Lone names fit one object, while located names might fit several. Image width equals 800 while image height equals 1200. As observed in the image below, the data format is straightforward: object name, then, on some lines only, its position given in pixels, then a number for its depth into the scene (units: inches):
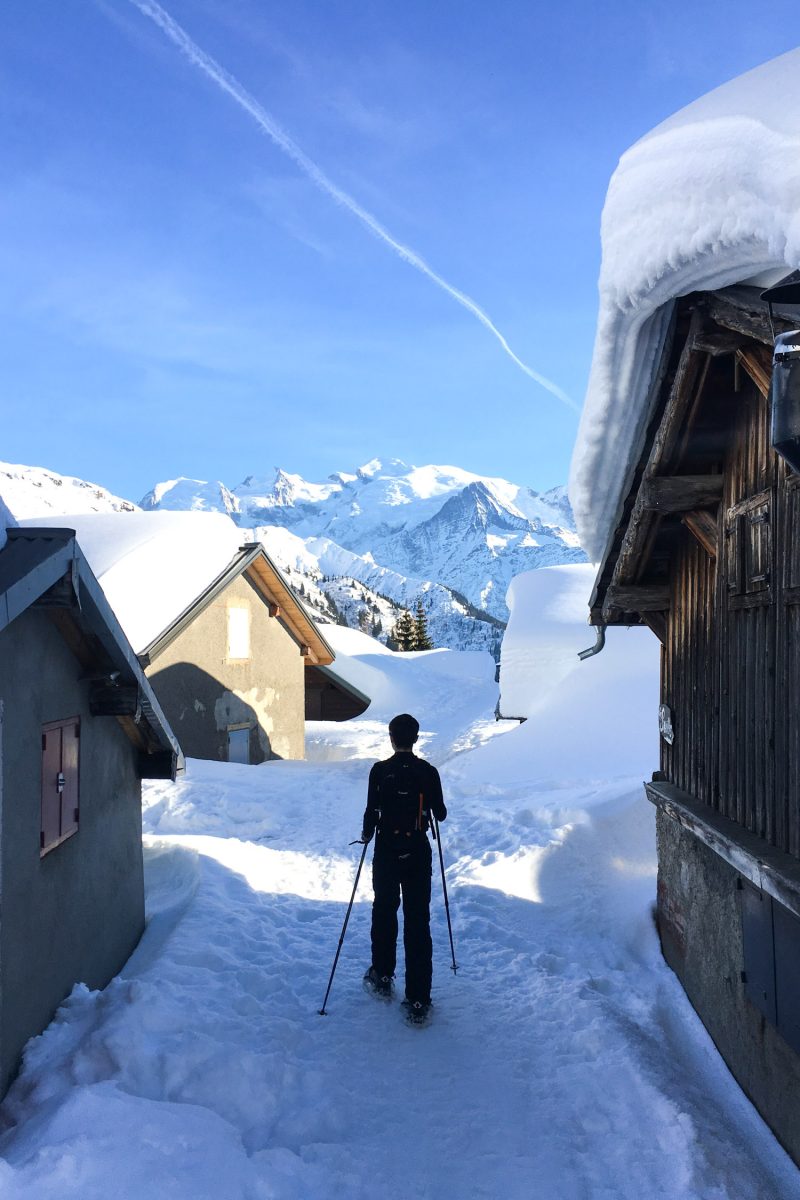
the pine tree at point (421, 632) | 2347.4
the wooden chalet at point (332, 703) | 981.2
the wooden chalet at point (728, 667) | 167.2
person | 220.4
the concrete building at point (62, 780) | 167.5
